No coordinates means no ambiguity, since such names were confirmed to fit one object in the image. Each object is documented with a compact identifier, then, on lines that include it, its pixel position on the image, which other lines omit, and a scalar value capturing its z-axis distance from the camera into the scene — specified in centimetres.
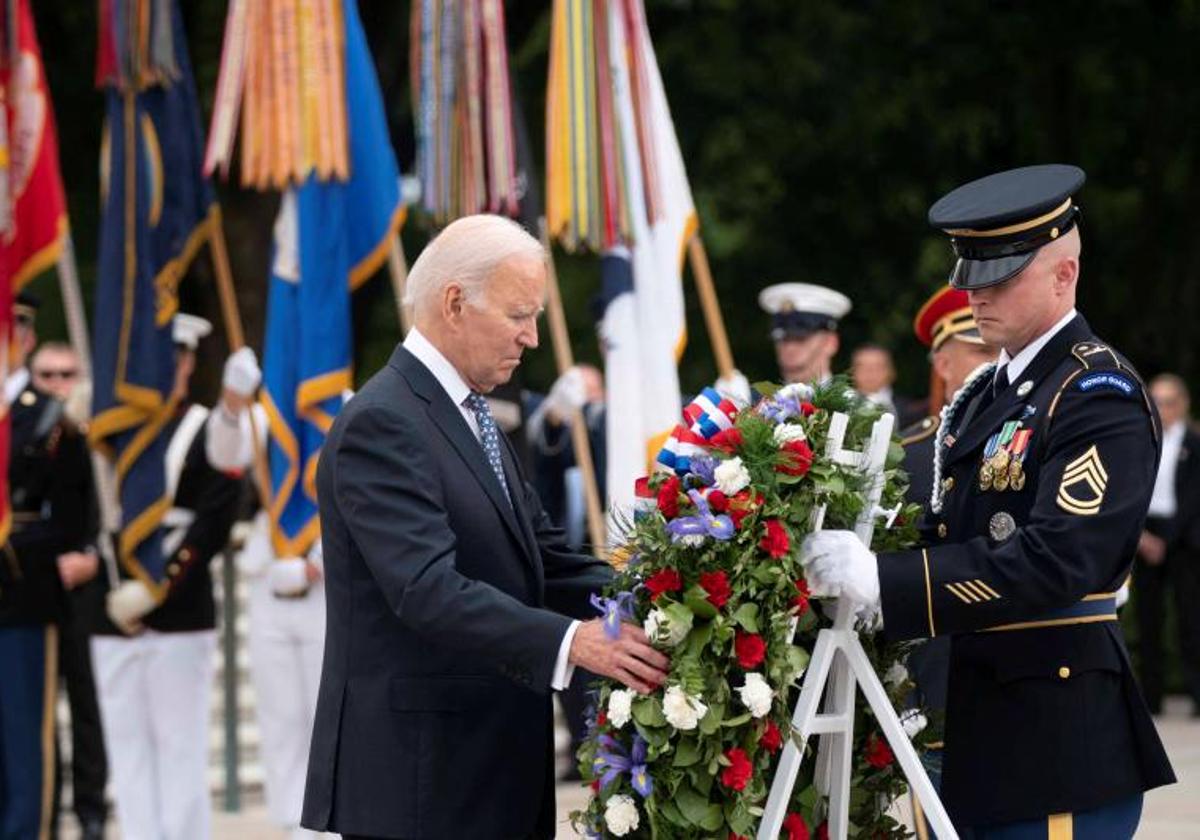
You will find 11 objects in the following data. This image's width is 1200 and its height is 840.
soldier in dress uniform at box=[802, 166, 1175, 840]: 834
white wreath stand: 837
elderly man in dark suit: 840
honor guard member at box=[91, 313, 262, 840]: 1669
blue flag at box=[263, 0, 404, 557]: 1686
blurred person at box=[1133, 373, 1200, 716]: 2773
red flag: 1698
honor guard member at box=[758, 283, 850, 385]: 1762
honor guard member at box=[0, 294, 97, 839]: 1689
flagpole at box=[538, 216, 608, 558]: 1905
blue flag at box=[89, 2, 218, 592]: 1698
